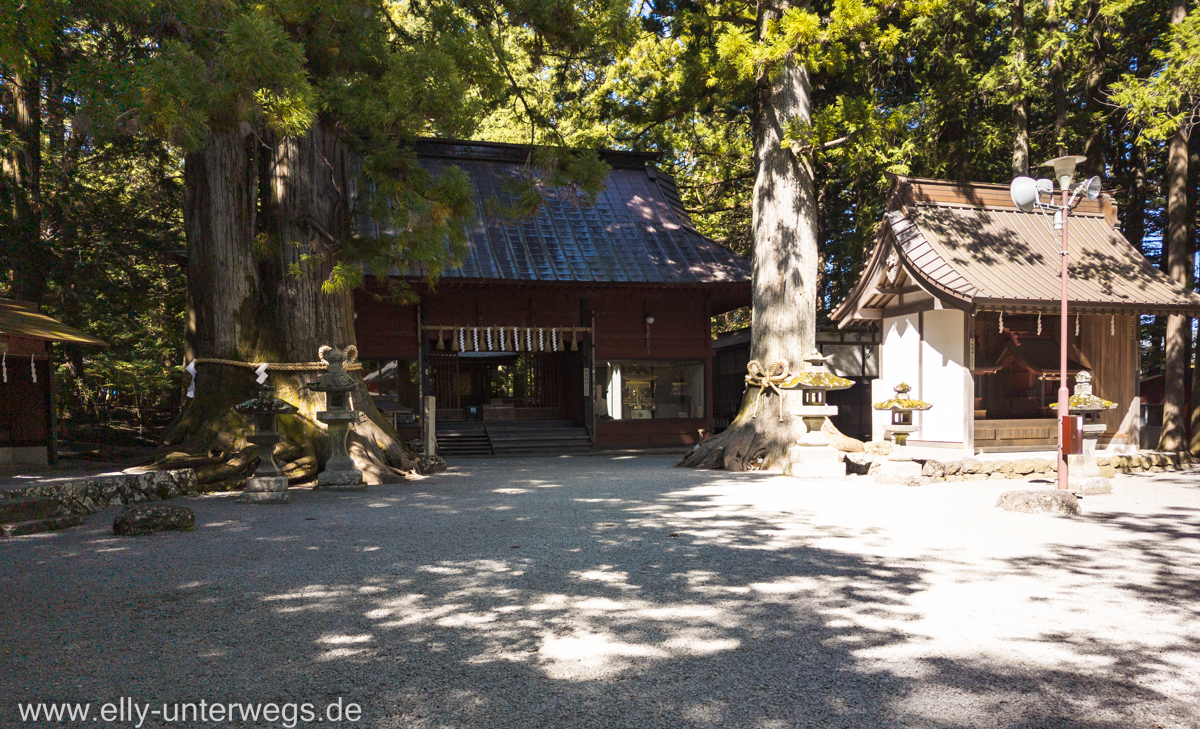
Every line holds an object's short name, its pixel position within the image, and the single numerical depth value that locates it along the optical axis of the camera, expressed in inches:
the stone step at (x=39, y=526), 258.7
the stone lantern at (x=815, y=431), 422.6
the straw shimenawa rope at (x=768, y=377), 475.5
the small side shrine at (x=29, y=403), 418.3
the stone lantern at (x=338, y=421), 375.9
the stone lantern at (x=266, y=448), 333.4
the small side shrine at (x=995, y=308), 458.0
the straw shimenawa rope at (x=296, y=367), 402.8
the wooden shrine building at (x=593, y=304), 629.9
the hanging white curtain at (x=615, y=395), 695.7
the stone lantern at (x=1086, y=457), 346.6
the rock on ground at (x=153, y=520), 258.2
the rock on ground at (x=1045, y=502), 288.2
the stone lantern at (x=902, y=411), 399.5
